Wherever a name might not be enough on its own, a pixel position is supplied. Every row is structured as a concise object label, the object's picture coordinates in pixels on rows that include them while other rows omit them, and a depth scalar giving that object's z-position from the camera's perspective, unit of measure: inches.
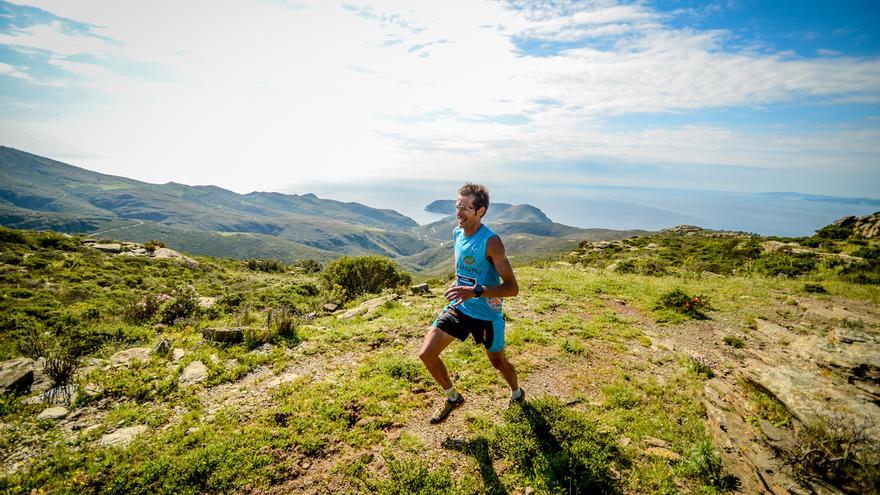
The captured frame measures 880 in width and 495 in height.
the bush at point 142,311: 444.5
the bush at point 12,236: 974.4
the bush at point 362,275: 704.4
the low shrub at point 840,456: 146.5
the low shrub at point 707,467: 168.6
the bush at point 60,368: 267.0
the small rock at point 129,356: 306.2
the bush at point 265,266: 1466.5
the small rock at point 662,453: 190.6
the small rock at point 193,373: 283.1
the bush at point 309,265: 1608.5
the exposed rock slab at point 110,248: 1119.5
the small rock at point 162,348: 324.5
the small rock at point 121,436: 211.3
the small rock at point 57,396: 246.4
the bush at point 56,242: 1027.6
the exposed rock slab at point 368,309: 468.5
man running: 200.7
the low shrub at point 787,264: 714.2
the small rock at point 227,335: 351.3
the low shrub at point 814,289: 548.7
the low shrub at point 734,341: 349.3
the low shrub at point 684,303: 446.9
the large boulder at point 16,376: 250.0
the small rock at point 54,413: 230.2
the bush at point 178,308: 454.3
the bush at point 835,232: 1055.2
